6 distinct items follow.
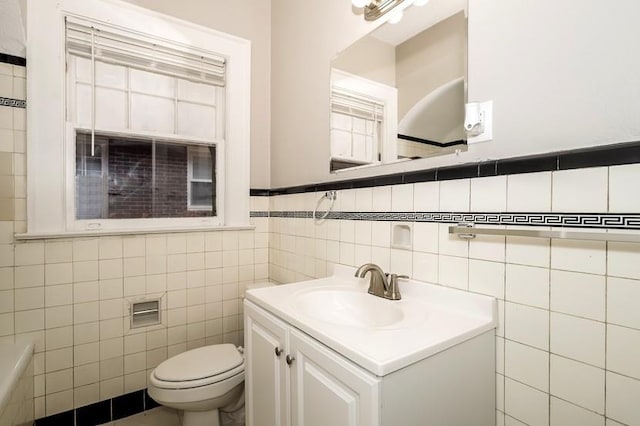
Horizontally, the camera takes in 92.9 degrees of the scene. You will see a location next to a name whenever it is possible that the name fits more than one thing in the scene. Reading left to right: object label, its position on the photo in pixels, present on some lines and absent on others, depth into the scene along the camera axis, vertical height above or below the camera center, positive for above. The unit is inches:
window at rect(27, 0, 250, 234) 63.8 +21.3
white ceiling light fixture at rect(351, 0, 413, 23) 51.2 +36.0
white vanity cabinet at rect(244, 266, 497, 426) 29.4 -17.1
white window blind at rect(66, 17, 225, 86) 68.0 +38.2
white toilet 56.4 -33.3
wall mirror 43.9 +20.8
